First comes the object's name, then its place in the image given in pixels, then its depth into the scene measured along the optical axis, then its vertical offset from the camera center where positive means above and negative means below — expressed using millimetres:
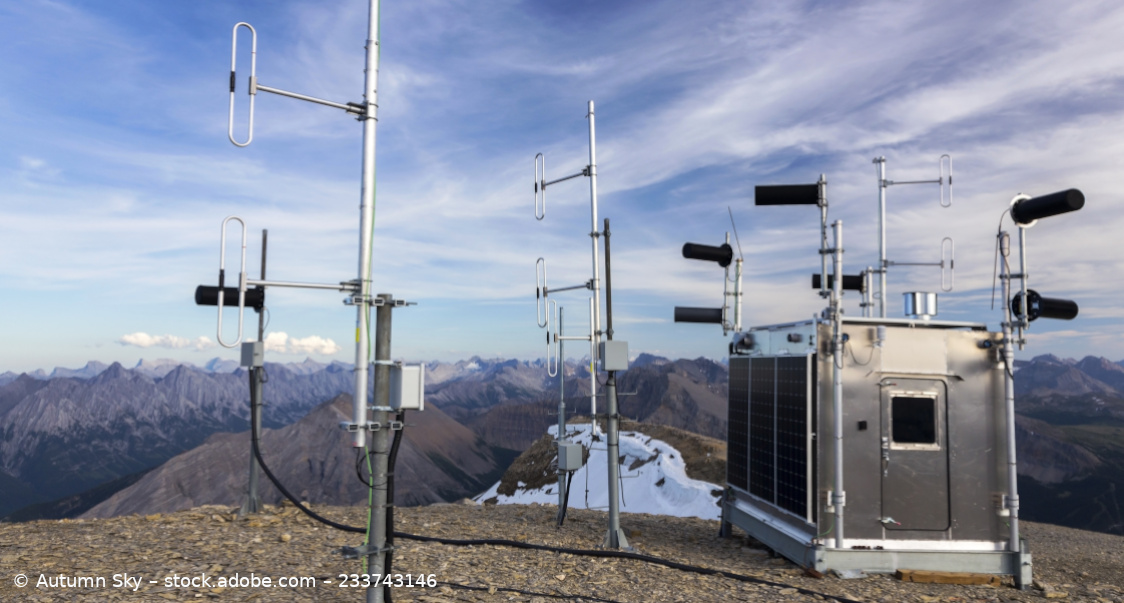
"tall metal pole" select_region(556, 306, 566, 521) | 13668 -1328
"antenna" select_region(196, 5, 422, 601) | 7098 -229
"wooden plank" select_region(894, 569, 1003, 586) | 10547 -3595
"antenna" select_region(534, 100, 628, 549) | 11773 -63
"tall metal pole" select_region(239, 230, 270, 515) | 12436 -1465
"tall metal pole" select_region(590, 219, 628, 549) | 11766 -1966
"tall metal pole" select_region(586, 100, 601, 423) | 12523 +1183
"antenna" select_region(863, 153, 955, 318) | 14562 +2771
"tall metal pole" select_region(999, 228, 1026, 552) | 10711 -549
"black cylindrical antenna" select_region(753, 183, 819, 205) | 11398 +2666
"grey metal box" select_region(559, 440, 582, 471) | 12977 -2175
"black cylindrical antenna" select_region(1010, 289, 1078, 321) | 10727 +739
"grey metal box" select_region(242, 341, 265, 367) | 12273 -246
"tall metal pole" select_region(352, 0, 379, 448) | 6984 +1188
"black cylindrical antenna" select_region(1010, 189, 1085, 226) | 10031 +2316
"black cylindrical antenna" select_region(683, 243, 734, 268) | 12758 +1836
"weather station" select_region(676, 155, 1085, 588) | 10672 -1406
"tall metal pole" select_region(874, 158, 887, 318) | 14930 +2634
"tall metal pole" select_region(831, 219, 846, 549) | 10539 -701
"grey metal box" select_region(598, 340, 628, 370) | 11727 -134
